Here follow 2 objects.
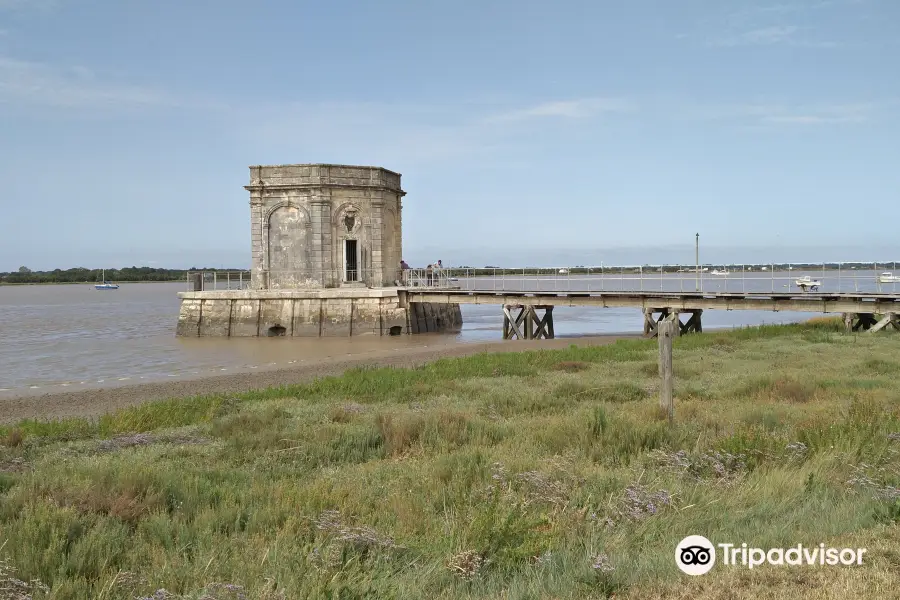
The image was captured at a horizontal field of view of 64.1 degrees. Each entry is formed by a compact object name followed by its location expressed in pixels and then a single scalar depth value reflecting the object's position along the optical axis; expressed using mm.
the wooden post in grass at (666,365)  9562
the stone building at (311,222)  34031
